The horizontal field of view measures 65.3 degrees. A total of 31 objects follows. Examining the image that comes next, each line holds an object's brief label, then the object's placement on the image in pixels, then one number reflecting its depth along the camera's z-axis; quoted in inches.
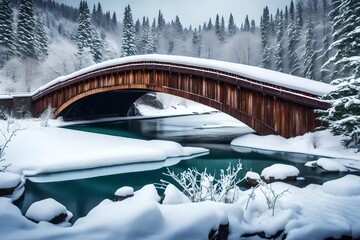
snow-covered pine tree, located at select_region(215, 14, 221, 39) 4306.1
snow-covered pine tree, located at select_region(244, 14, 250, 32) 4605.8
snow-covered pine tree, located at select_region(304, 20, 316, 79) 1569.8
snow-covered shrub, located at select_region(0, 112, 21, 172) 449.3
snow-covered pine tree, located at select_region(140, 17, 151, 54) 2812.5
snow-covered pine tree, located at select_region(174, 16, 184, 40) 4867.1
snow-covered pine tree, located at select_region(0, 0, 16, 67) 1866.4
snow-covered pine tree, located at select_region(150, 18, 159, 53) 2876.5
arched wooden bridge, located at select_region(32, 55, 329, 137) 674.8
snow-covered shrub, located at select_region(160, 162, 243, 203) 248.8
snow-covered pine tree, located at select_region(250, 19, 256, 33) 4593.8
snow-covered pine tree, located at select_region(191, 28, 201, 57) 3833.7
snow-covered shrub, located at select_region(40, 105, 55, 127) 886.6
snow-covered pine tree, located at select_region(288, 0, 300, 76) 1949.7
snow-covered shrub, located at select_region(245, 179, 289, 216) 237.6
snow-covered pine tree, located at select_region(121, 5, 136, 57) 2241.6
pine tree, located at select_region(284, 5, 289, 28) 2604.8
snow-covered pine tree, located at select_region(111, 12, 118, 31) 4882.4
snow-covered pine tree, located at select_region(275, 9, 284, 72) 1958.7
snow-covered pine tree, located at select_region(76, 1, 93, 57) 2305.6
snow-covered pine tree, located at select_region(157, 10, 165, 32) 4454.7
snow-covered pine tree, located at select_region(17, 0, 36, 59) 1994.3
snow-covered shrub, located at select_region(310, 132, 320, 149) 625.0
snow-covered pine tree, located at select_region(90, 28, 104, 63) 2366.1
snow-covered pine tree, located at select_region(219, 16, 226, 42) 4261.8
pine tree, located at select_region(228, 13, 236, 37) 4554.6
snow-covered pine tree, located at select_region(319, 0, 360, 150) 500.4
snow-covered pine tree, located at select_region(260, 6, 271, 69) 2319.1
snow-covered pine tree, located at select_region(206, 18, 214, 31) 5044.3
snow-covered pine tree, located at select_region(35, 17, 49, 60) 2366.9
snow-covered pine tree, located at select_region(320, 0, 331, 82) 1646.2
